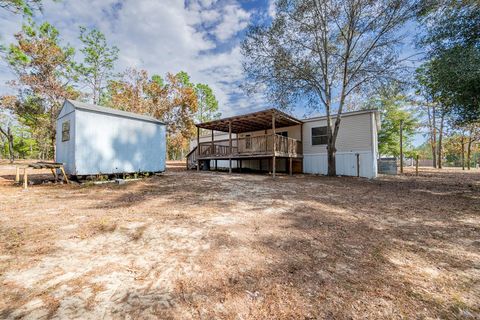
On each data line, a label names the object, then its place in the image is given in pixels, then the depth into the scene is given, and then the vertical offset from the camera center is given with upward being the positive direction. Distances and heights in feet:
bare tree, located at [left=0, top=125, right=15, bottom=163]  63.48 +6.74
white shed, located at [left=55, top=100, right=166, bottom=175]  27.53 +3.28
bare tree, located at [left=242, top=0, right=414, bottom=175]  35.35 +20.16
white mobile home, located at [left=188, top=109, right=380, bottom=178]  39.63 +3.49
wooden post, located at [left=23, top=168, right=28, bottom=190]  22.67 -1.90
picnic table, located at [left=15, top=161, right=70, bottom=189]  25.73 -0.20
